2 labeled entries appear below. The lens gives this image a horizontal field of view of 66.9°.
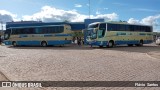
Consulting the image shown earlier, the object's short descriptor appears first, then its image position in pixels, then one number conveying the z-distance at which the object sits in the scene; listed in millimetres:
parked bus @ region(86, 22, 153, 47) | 14488
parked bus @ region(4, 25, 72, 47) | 16000
